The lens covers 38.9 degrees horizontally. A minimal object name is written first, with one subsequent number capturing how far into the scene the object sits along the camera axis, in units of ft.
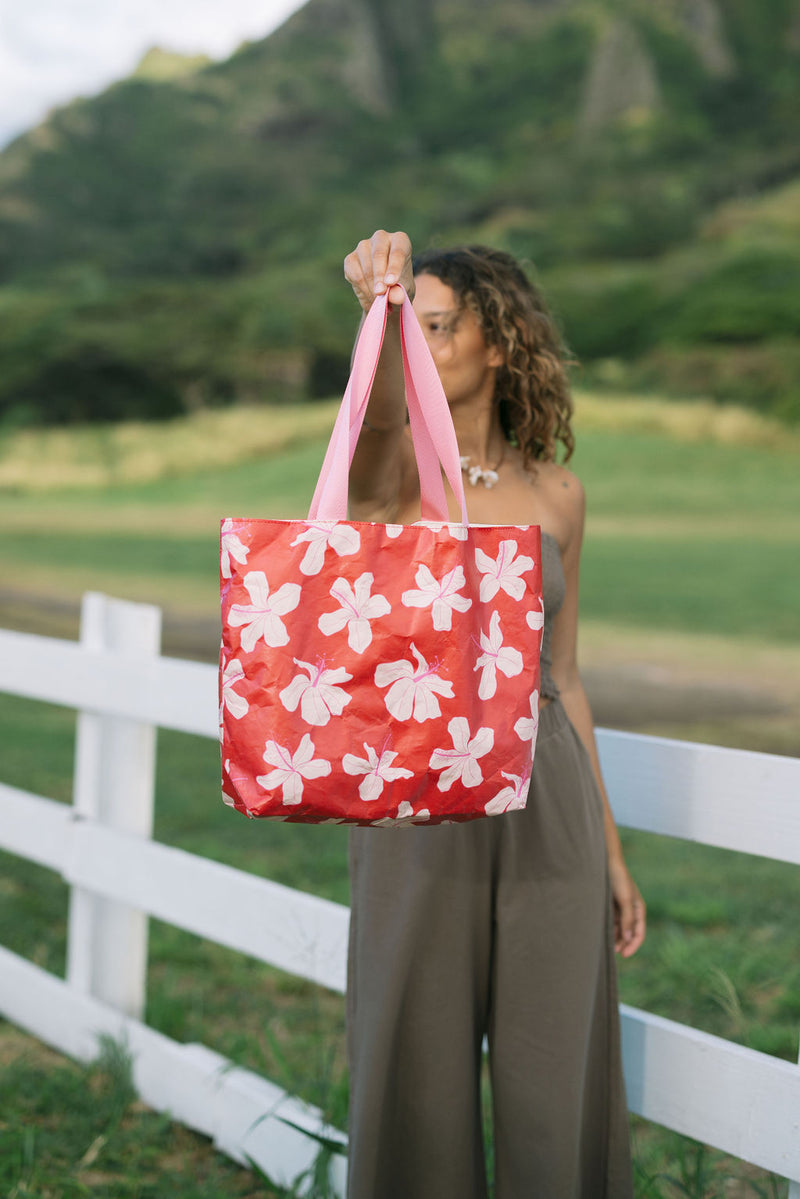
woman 5.17
